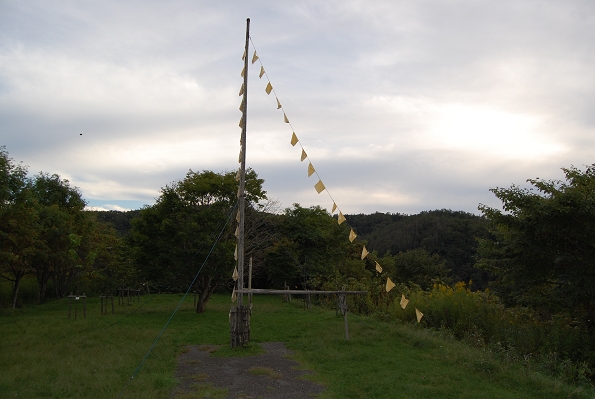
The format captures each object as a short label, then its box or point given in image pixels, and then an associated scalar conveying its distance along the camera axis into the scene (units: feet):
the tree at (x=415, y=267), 147.13
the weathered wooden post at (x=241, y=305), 40.01
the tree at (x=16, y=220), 57.13
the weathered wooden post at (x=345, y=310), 42.78
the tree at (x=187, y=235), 64.08
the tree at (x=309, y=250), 110.22
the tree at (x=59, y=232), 81.05
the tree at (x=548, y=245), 41.93
